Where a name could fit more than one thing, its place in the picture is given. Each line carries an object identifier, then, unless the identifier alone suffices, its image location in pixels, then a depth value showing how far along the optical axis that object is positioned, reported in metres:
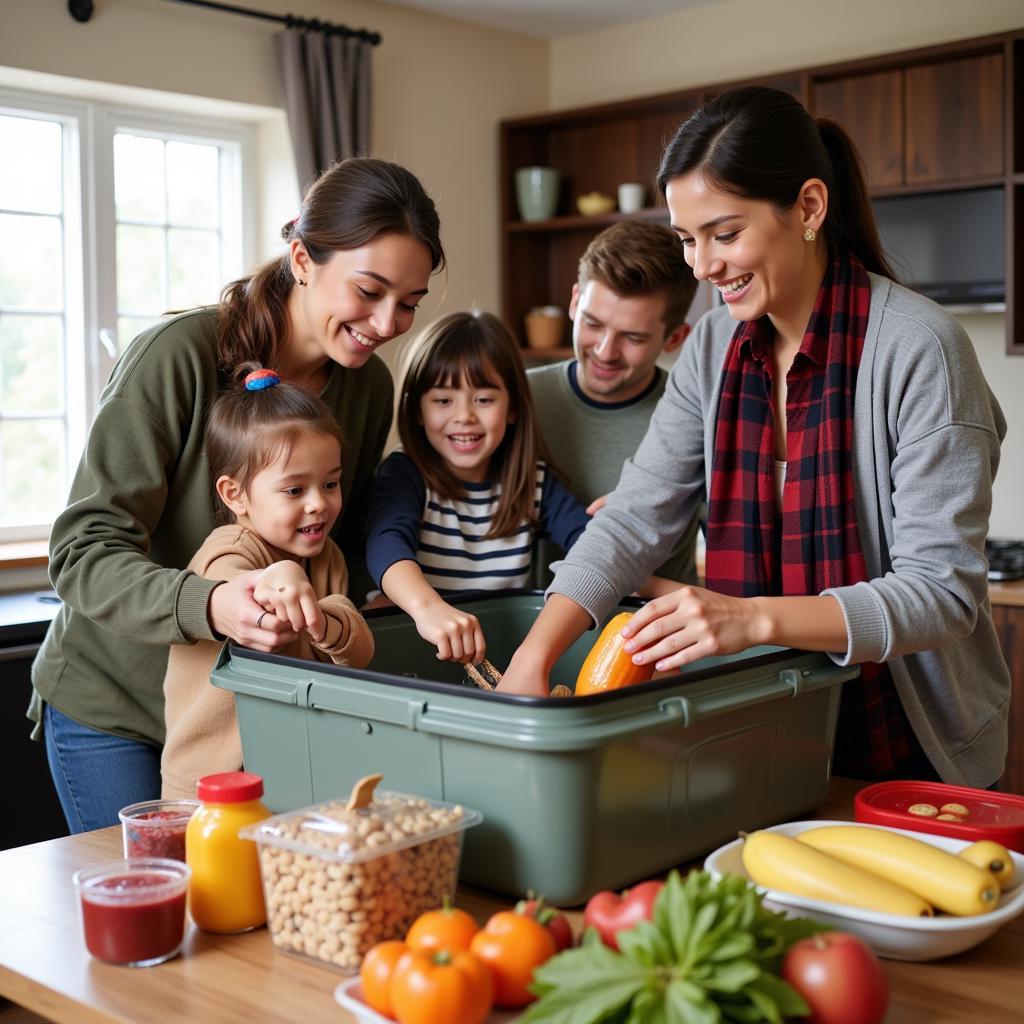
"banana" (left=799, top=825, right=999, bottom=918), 1.05
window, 3.69
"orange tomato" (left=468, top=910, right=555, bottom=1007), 0.96
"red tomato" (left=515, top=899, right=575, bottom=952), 0.99
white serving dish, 1.02
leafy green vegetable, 0.84
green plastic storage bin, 1.09
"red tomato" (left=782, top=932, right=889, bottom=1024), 0.89
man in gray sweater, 2.05
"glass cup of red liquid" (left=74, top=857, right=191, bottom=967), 1.06
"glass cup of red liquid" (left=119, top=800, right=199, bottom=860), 1.22
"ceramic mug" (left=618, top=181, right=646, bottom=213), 4.30
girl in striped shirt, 2.00
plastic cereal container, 1.01
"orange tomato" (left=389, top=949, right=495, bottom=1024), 0.89
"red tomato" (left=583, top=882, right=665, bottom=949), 0.97
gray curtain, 3.85
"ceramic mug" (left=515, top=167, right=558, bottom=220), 4.49
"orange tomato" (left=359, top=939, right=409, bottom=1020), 0.93
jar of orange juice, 1.12
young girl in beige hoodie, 1.48
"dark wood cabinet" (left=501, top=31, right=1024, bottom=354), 3.49
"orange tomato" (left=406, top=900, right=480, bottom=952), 0.96
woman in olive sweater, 1.55
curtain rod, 3.45
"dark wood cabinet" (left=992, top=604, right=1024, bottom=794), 3.29
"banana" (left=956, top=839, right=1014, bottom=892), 1.11
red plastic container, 1.23
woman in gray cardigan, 1.36
